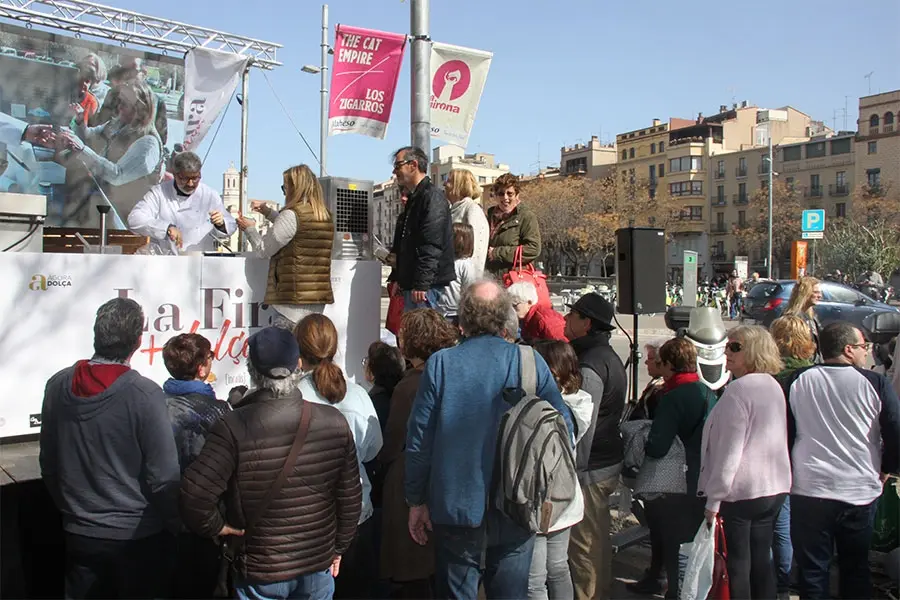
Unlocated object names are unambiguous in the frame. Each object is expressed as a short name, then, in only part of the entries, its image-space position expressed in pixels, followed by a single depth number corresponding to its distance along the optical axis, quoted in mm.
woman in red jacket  5000
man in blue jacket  3000
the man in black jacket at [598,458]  4152
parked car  19391
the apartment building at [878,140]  67625
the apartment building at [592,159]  95688
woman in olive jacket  5727
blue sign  17484
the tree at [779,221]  64312
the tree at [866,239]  46469
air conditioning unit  6168
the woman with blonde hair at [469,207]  5629
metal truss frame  12414
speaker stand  6371
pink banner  6906
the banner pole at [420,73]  6266
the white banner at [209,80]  12547
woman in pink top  3766
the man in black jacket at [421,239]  5000
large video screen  12570
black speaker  7141
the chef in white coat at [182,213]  5254
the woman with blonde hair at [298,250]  4902
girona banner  6820
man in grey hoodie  2906
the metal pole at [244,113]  13500
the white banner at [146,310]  4355
